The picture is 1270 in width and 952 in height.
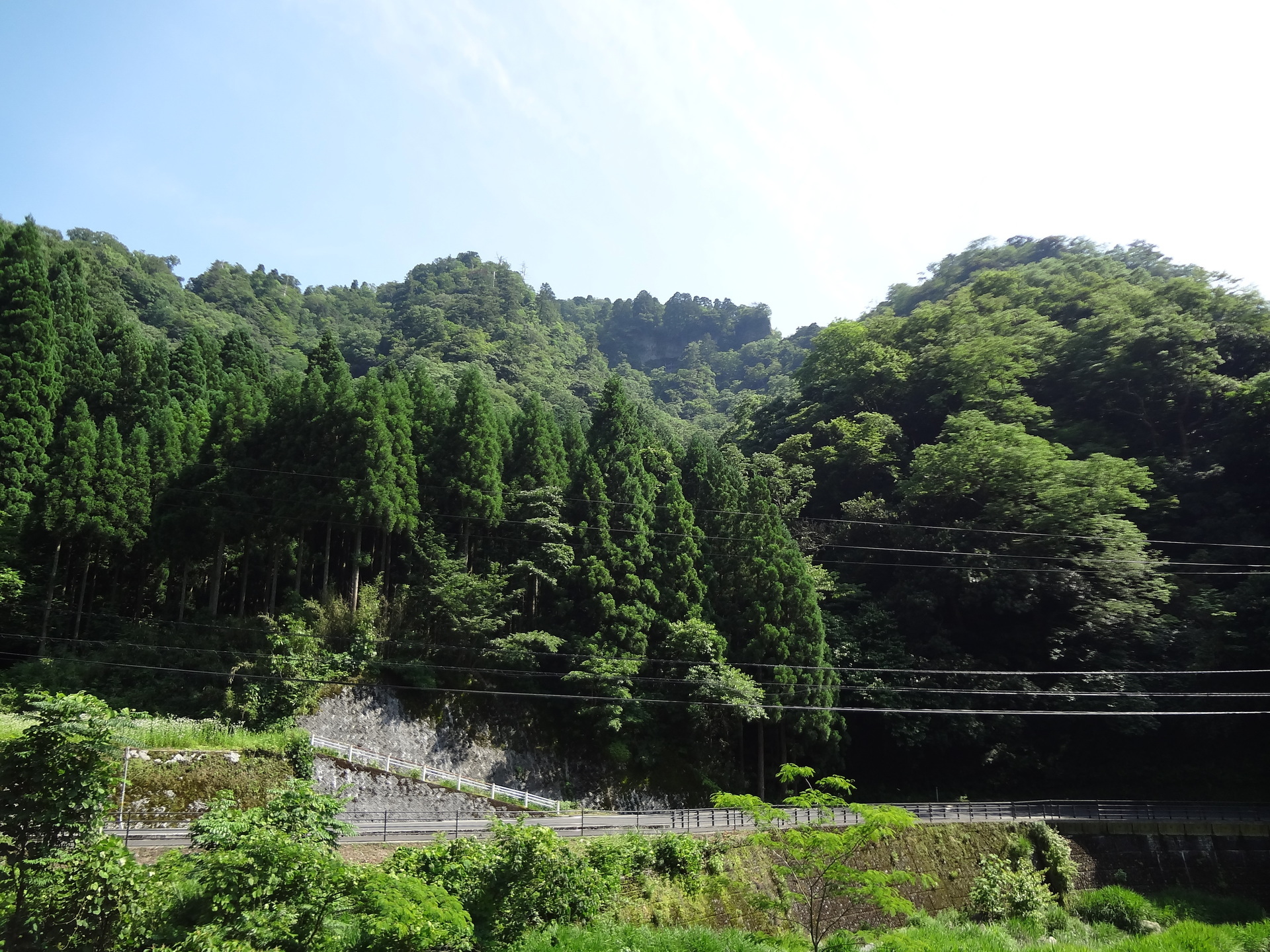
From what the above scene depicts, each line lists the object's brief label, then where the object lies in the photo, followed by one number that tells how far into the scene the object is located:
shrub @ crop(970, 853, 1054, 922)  20.77
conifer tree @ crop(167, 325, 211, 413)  38.12
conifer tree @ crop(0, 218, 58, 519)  29.52
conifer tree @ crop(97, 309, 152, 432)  36.00
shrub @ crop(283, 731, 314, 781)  19.52
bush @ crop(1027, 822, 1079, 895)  22.78
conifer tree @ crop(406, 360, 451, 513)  30.34
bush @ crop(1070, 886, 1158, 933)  21.64
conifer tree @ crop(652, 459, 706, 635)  28.69
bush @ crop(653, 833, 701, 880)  17.06
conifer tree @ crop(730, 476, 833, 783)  27.38
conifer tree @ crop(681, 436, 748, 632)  30.02
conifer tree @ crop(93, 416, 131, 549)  26.83
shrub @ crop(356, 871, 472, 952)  10.13
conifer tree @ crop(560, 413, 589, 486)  35.03
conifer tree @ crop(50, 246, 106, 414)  36.00
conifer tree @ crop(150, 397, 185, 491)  29.03
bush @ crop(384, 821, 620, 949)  12.95
